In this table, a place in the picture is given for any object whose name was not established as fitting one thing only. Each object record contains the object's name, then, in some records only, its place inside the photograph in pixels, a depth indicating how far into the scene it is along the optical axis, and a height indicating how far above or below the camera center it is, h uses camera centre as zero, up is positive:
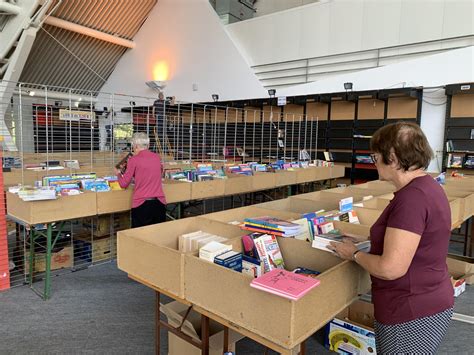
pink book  1.11 -0.47
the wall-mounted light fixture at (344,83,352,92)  7.48 +1.24
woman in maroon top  1.12 -0.35
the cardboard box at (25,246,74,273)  3.44 -1.23
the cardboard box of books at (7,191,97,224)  2.72 -0.58
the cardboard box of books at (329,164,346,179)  6.52 -0.53
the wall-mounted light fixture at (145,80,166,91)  11.66 +1.86
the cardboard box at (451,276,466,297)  3.08 -1.25
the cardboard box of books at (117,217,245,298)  1.49 -0.53
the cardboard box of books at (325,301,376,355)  2.09 -1.16
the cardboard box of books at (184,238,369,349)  1.13 -0.57
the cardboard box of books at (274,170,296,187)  5.07 -0.52
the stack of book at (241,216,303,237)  1.77 -0.44
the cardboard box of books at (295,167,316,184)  5.52 -0.51
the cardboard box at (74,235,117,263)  3.83 -1.21
